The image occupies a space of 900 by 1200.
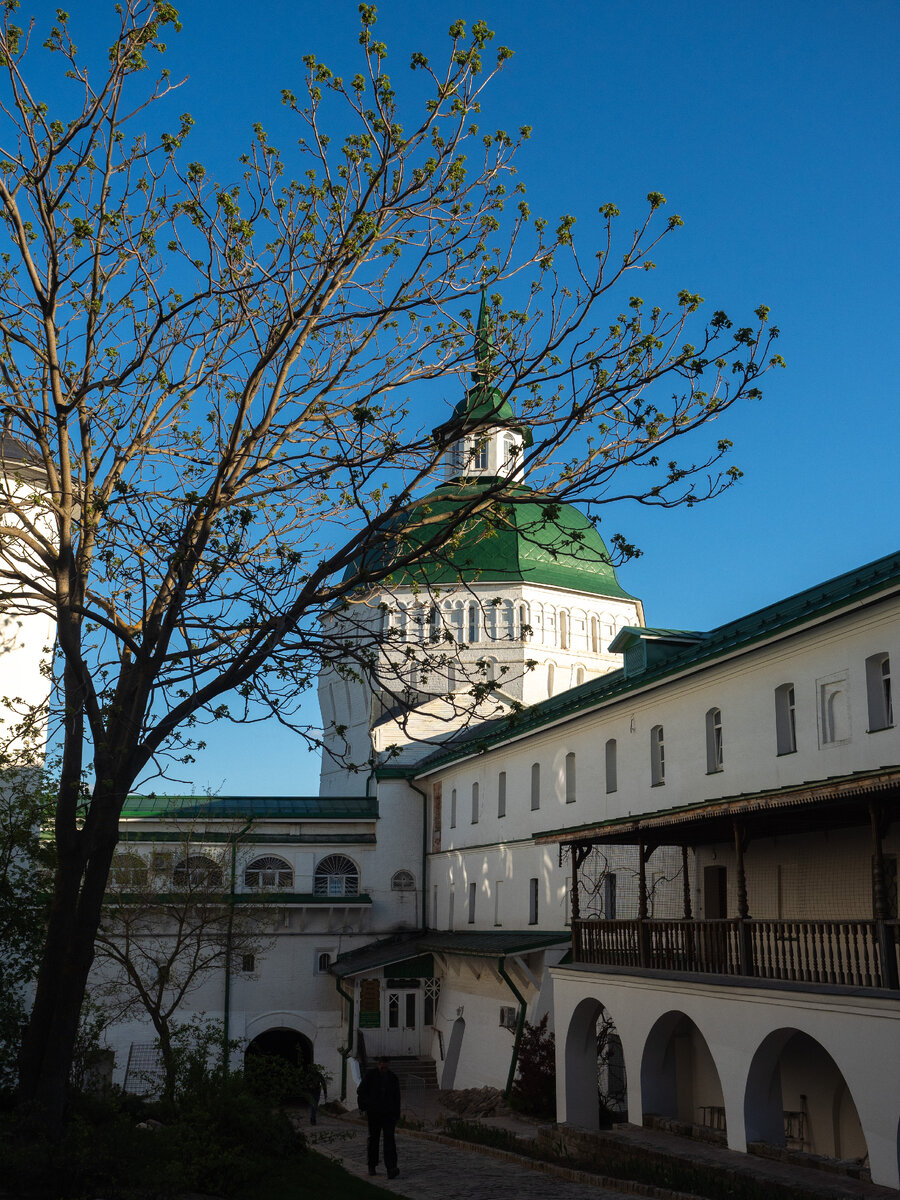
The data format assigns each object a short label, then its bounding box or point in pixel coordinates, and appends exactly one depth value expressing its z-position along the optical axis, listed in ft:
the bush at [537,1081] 75.51
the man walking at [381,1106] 51.26
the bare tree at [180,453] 35.19
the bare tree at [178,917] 104.17
